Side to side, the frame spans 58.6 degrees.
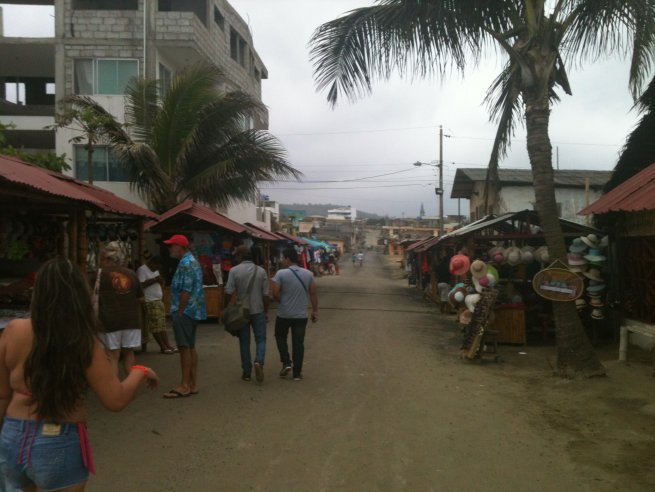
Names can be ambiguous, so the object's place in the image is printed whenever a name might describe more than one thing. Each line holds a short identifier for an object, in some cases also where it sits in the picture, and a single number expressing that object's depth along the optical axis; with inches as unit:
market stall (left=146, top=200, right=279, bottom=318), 540.7
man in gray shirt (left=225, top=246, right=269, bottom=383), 292.5
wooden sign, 319.6
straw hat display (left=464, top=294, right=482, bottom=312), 388.1
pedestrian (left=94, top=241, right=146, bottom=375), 254.1
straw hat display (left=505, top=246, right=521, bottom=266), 452.8
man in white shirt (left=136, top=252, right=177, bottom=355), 363.6
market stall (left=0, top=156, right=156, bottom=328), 230.1
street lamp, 1513.0
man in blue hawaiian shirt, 258.2
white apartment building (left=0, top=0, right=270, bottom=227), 791.1
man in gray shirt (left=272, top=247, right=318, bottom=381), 296.5
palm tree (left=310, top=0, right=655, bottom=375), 320.8
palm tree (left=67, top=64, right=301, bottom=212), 633.0
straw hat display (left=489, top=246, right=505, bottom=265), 464.1
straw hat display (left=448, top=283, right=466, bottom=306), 408.2
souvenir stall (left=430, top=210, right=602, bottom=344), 403.2
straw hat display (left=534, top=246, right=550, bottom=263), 446.9
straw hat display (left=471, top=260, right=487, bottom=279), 400.5
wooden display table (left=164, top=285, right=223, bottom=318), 550.6
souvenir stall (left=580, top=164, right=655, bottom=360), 339.0
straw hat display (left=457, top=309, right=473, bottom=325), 394.4
